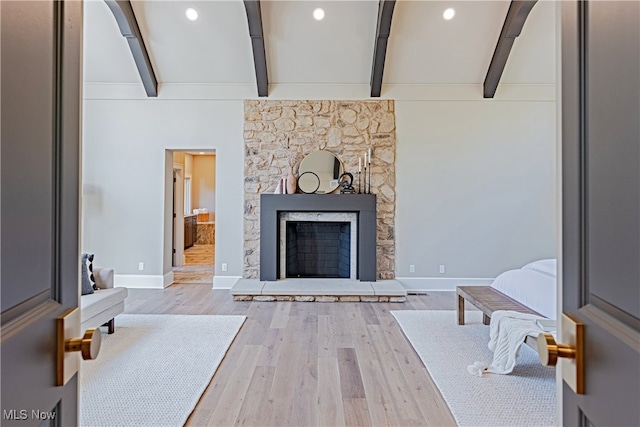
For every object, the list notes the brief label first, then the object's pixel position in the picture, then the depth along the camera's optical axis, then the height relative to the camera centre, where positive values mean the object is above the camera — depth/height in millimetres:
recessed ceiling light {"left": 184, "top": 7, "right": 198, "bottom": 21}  4900 +2591
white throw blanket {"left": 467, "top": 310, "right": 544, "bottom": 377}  2789 -925
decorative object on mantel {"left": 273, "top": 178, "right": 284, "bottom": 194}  5738 +414
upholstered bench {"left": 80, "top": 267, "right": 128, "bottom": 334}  3363 -834
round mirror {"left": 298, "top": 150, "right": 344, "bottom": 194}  5840 +655
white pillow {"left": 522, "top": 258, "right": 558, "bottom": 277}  3546 -496
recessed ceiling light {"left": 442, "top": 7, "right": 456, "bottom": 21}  4871 +2594
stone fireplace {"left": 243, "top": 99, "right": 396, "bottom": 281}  5832 +1070
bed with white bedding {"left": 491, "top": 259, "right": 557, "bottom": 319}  3213 -650
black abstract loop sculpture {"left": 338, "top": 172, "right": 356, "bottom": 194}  5754 +474
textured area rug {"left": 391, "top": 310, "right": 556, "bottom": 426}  2383 -1219
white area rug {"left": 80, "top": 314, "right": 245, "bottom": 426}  2377 -1213
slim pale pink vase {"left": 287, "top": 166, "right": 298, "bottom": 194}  5699 +459
